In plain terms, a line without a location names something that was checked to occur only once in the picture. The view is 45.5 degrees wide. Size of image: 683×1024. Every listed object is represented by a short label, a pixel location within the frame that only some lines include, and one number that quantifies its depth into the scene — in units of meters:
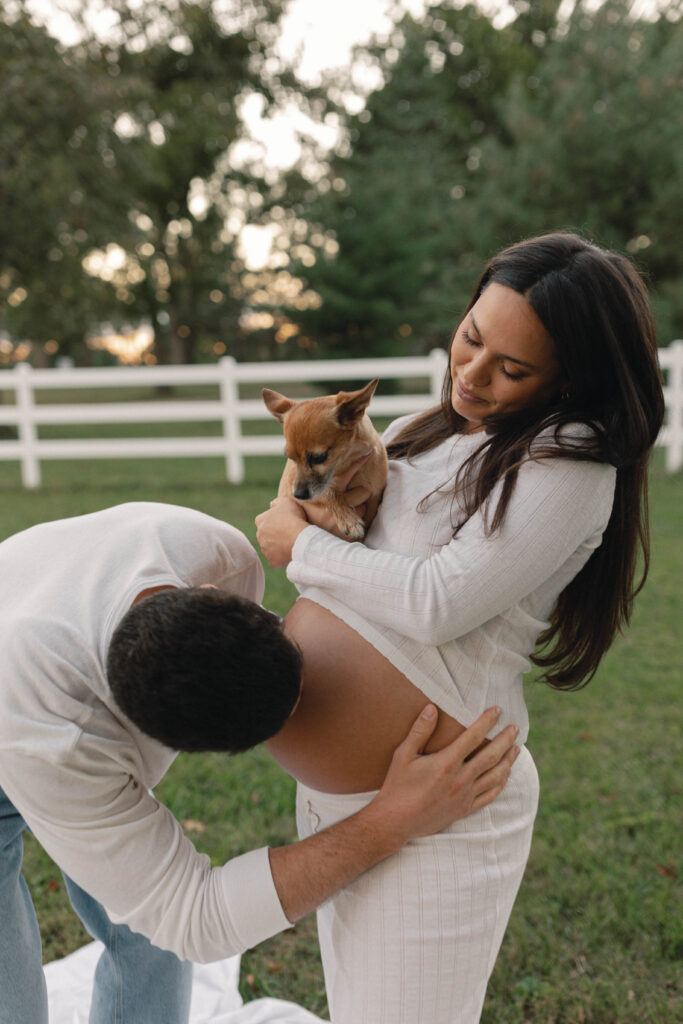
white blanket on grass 2.74
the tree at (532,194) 19.98
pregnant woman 1.65
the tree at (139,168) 15.80
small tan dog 2.47
